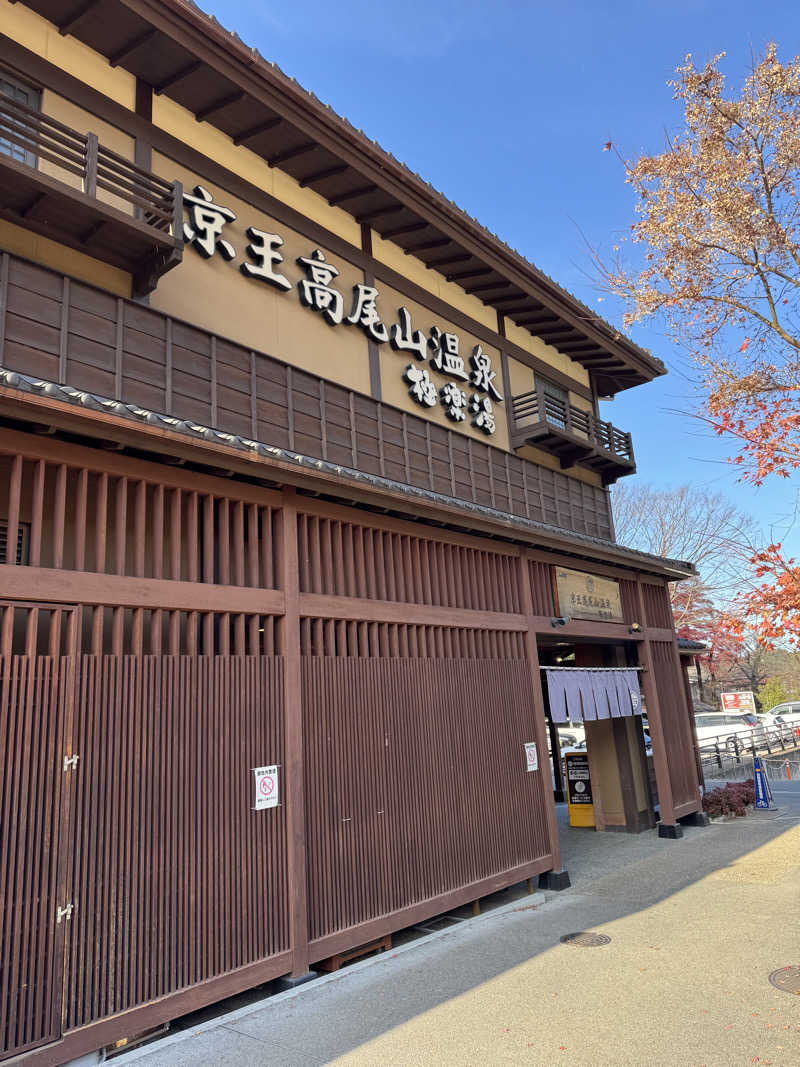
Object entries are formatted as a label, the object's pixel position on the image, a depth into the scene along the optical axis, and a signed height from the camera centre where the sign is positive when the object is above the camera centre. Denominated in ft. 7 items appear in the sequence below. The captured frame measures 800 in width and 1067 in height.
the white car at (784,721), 91.76 -4.91
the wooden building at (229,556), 16.89 +5.39
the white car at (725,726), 96.52 -4.76
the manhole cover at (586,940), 24.23 -7.99
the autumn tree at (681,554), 105.96 +19.79
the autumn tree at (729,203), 27.24 +19.05
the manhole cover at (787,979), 19.10 -7.82
